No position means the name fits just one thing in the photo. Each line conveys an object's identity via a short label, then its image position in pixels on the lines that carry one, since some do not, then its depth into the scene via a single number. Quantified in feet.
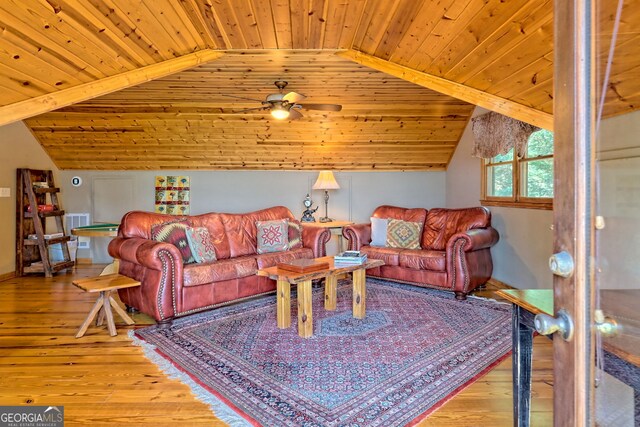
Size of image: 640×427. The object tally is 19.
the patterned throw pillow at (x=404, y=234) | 16.16
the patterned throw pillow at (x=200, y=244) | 12.57
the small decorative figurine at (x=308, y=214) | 19.34
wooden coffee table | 9.95
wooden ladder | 17.35
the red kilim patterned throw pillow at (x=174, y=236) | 12.21
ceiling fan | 12.07
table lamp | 18.37
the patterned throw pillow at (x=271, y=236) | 14.84
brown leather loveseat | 13.48
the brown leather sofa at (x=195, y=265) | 10.93
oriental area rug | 6.71
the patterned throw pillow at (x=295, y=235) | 15.38
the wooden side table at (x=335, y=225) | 18.17
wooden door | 2.70
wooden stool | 10.17
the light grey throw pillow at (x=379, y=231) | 16.69
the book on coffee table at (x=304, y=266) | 10.44
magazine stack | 11.47
